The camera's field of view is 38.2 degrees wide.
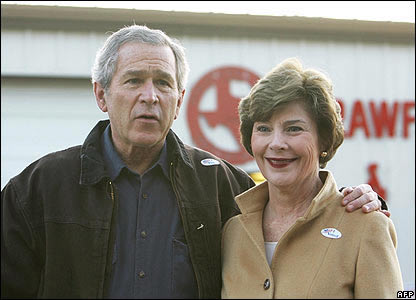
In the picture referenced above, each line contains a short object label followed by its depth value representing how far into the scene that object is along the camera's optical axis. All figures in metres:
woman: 2.72
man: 2.92
